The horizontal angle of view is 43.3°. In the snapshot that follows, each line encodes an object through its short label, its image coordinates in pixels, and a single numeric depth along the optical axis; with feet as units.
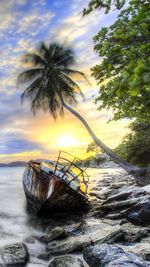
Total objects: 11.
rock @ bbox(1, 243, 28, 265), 17.90
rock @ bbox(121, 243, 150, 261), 15.62
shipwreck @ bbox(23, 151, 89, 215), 32.73
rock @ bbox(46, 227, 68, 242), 23.35
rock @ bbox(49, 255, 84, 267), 16.06
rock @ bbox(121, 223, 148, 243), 19.71
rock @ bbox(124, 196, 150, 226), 23.21
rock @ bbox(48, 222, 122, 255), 19.74
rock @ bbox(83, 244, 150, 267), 12.69
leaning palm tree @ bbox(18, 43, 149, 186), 57.57
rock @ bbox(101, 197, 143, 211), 30.26
